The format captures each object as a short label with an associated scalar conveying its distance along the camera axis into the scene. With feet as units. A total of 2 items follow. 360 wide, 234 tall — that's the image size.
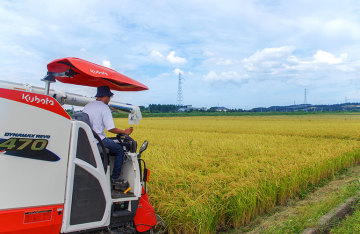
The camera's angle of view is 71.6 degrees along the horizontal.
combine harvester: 7.70
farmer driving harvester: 11.73
